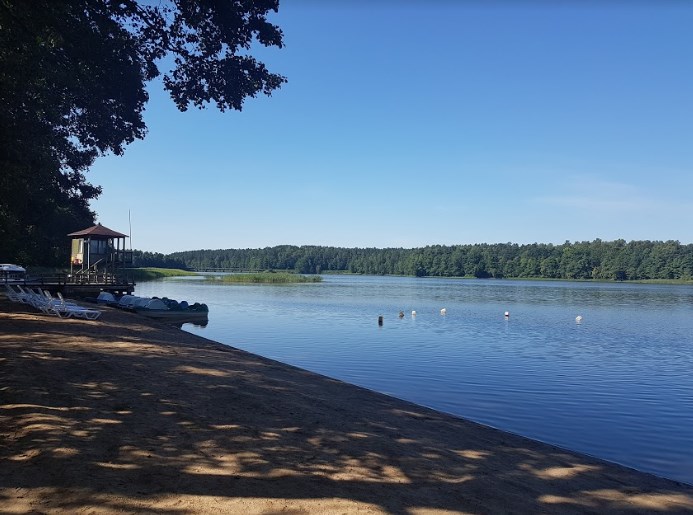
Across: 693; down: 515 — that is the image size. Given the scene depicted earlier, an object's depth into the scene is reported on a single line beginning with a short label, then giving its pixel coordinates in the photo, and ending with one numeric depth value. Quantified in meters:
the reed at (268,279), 85.94
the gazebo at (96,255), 36.22
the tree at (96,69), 12.83
